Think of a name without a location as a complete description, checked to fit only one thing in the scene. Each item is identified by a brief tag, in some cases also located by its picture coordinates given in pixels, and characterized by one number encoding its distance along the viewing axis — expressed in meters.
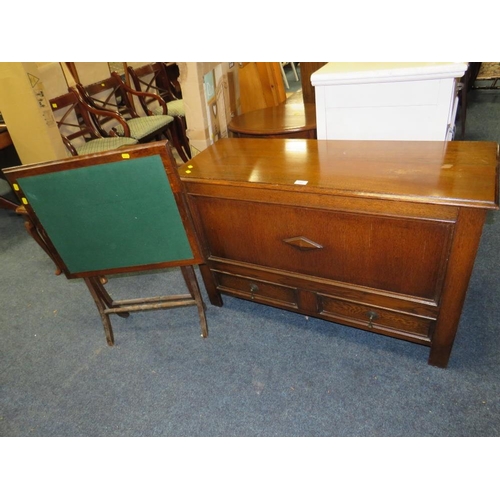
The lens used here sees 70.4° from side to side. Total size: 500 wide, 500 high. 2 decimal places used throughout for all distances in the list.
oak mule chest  1.10
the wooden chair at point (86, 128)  2.64
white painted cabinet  1.28
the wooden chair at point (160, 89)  3.36
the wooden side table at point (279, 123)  1.76
